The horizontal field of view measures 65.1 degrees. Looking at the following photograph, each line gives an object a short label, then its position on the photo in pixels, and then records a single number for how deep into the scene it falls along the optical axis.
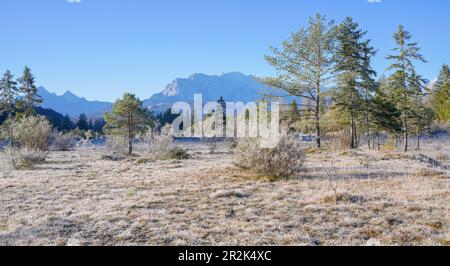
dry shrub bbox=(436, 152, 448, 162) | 17.72
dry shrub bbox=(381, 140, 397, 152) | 25.73
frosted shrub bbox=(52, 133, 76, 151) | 33.83
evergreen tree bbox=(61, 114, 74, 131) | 65.76
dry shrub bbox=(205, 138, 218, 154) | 28.36
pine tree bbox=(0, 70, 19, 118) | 41.59
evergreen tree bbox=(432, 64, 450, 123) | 50.84
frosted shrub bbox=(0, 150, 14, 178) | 14.82
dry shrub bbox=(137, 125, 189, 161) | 20.75
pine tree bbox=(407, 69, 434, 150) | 29.09
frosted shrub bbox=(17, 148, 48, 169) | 17.56
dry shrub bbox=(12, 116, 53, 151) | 25.98
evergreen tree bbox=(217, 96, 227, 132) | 48.74
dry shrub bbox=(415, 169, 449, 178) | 10.95
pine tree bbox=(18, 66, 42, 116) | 43.75
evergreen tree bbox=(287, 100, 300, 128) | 25.07
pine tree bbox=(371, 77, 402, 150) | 28.27
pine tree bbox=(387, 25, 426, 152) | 28.94
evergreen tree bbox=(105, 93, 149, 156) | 27.64
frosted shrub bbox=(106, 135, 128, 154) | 26.44
